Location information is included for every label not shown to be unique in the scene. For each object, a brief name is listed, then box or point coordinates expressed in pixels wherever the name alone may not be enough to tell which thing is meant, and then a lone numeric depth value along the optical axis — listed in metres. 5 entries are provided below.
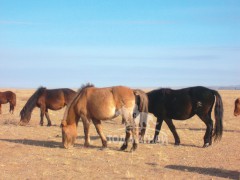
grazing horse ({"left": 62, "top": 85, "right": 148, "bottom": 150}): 11.27
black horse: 12.28
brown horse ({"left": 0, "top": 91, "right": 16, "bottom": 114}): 26.05
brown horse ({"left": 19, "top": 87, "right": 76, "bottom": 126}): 18.92
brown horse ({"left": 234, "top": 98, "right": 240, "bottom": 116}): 18.14
